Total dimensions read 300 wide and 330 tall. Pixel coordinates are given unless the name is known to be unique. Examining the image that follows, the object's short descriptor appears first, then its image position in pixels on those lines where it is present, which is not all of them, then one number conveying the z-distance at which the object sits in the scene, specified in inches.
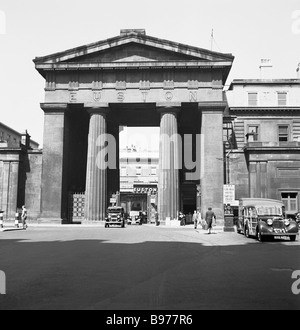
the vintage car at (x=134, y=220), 2033.5
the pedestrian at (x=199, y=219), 1615.4
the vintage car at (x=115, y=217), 1585.9
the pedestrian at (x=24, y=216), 1393.5
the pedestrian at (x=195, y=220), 1488.8
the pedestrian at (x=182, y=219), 1716.3
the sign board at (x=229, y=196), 1273.4
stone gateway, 1724.9
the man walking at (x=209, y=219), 1119.4
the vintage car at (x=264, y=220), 864.3
